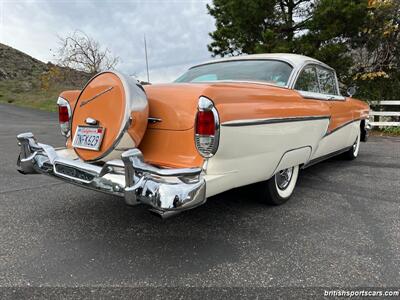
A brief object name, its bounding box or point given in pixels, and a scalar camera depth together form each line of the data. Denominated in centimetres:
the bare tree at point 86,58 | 1730
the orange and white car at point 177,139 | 225
